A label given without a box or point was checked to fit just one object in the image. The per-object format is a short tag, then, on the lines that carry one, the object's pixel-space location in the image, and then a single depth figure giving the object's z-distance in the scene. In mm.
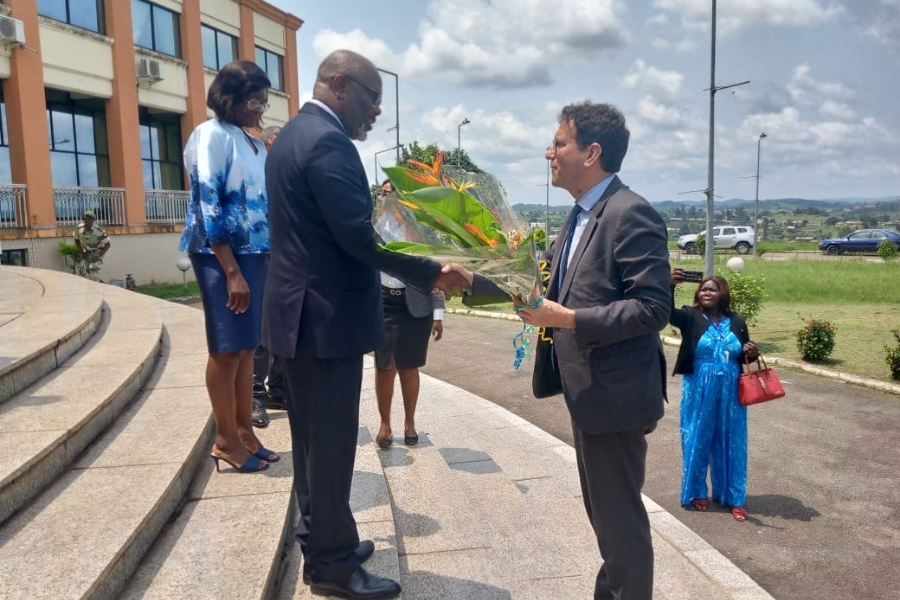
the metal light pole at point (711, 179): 13547
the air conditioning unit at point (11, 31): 15500
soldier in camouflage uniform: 15344
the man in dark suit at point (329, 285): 2381
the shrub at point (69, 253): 16500
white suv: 44781
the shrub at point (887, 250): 31988
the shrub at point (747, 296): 10914
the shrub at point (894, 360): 8312
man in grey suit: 2322
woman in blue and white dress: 3166
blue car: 40406
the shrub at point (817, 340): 9398
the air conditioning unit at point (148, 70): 19859
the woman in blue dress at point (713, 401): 4645
